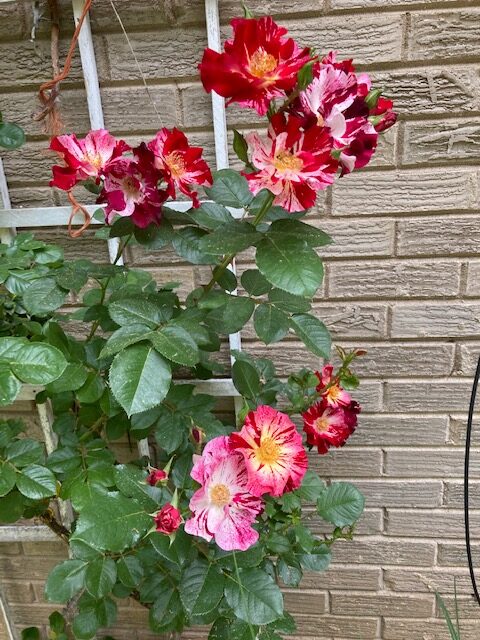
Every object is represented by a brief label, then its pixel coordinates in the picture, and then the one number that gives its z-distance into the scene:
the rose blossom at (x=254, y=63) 0.56
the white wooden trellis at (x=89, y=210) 0.95
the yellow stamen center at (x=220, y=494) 0.71
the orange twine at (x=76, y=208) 0.77
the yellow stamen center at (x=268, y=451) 0.71
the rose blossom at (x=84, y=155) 0.70
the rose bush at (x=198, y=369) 0.58
